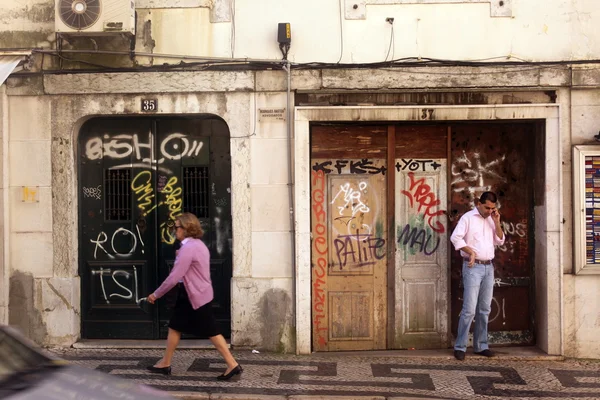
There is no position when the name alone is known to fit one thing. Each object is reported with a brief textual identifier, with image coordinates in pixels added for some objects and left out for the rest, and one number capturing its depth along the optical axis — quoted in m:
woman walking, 7.32
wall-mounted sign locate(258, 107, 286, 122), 8.85
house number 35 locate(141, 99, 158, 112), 8.92
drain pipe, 8.81
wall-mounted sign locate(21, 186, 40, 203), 8.99
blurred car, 3.90
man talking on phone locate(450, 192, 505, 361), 8.47
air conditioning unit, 8.51
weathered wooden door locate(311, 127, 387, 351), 9.07
